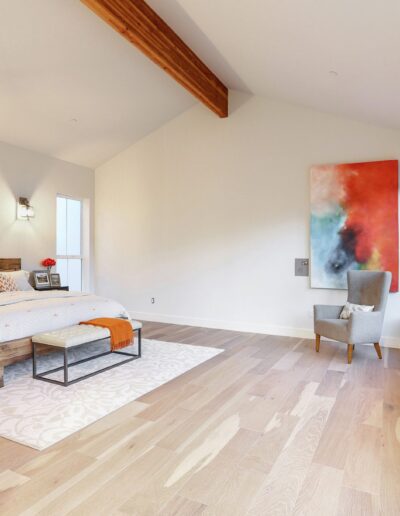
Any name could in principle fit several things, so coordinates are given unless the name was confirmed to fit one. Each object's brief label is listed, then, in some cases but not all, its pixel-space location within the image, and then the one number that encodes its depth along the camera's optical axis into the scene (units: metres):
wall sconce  5.82
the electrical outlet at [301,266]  5.29
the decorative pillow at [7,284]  4.88
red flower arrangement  6.13
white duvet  3.51
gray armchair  4.07
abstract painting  4.76
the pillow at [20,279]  5.08
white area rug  2.50
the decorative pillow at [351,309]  4.36
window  6.72
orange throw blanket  3.83
